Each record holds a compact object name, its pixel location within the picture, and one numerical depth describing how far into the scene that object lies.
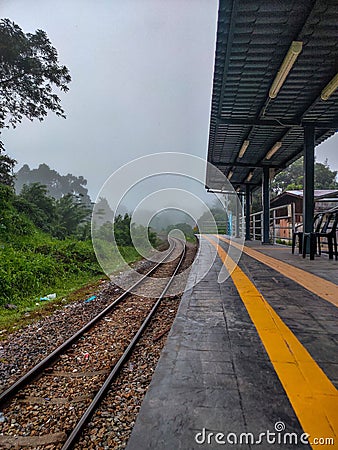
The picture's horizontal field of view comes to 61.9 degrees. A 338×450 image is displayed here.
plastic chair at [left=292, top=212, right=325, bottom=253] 6.56
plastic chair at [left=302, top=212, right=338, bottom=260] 5.89
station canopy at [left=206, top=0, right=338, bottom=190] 3.71
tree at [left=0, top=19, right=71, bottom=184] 9.87
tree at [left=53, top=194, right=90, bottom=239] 12.36
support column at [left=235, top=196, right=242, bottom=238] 16.94
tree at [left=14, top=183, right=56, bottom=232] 10.49
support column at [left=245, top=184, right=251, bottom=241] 14.65
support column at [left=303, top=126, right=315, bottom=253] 6.80
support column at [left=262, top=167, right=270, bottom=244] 10.95
